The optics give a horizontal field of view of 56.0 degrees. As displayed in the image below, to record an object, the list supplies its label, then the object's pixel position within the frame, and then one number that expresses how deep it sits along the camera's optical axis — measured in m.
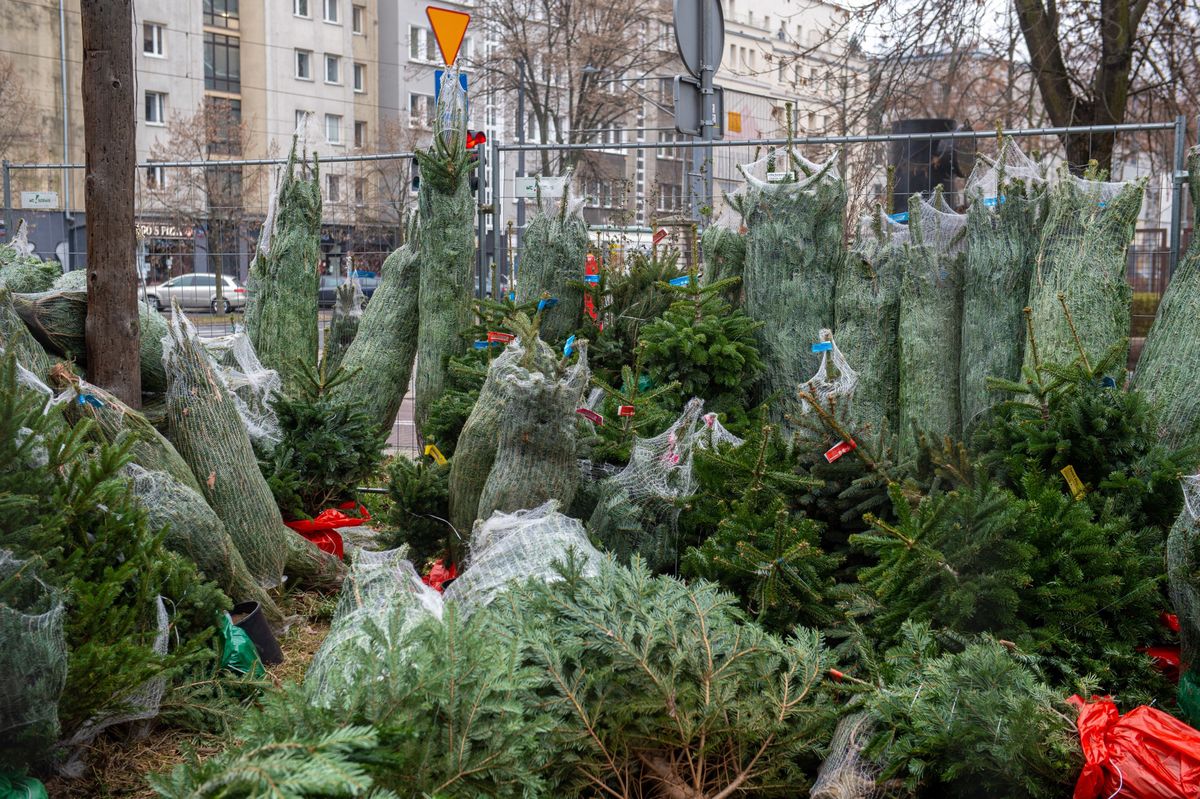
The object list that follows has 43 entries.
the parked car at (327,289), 14.85
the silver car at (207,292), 12.82
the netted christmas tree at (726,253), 5.98
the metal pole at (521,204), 8.02
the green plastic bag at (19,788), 2.78
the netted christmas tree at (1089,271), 4.65
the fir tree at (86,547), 2.85
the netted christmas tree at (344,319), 7.65
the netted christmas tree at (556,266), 6.42
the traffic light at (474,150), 6.81
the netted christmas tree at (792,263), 5.53
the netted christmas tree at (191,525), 4.01
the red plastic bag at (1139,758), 2.65
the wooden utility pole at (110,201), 5.11
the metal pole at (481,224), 7.54
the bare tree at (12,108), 24.45
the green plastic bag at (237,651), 3.93
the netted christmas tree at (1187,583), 3.16
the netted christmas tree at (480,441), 4.46
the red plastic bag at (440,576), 4.80
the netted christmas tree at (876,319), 5.39
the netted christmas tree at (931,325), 5.13
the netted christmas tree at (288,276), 6.74
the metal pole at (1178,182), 5.71
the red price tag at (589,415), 4.54
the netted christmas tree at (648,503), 4.35
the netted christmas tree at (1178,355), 4.24
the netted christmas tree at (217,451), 4.65
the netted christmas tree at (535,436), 4.22
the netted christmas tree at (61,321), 5.15
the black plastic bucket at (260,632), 4.14
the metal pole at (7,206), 10.26
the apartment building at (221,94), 23.91
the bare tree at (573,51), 26.62
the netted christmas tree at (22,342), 4.36
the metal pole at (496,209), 7.45
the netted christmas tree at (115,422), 4.19
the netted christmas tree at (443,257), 6.60
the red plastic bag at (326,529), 5.58
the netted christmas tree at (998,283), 4.98
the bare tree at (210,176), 17.78
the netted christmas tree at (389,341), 6.85
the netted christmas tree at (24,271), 5.54
